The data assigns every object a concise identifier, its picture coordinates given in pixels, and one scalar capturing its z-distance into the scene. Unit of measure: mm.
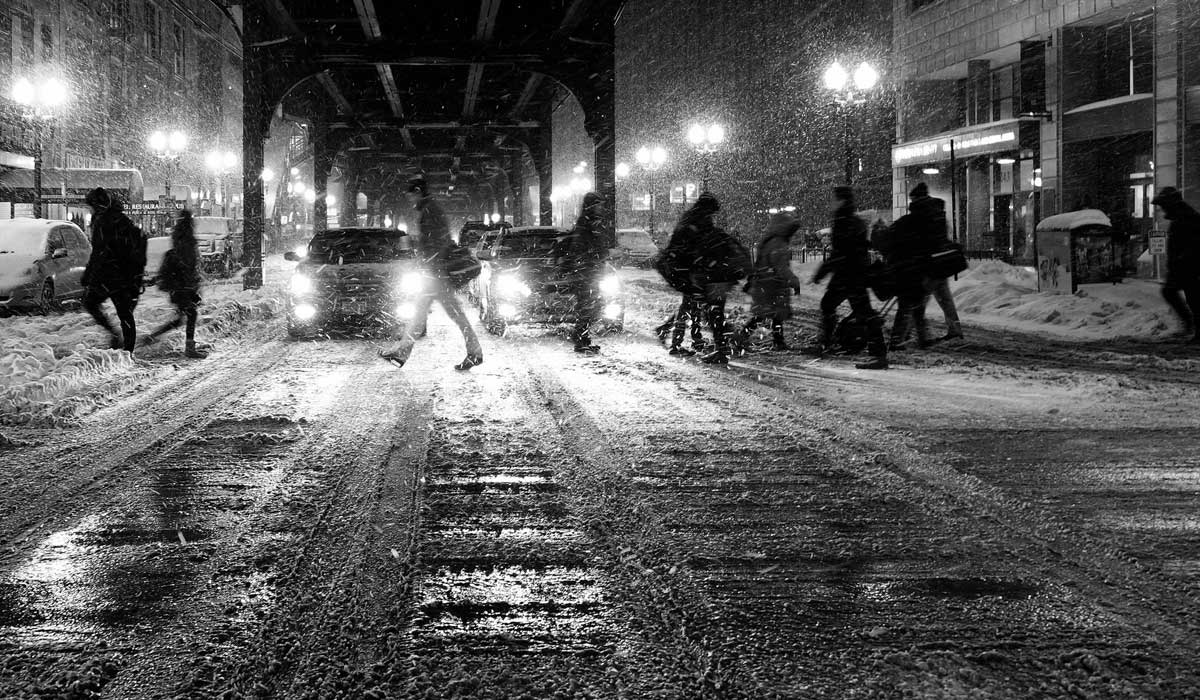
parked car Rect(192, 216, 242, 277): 32688
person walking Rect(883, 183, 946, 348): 11008
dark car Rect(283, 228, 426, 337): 14242
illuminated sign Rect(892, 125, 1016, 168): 34312
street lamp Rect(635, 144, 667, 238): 50375
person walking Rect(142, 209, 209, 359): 12289
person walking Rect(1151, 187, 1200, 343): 12016
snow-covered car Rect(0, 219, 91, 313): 18156
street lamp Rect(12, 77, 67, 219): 28844
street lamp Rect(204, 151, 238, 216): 61125
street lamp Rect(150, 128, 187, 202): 39669
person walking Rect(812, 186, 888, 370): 11133
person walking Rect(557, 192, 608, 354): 12828
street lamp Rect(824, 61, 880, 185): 21656
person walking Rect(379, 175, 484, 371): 10867
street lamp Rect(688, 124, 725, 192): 36156
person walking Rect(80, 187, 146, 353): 11273
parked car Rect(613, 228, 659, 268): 41812
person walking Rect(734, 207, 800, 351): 12633
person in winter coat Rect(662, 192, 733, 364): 11555
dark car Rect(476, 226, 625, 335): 14500
